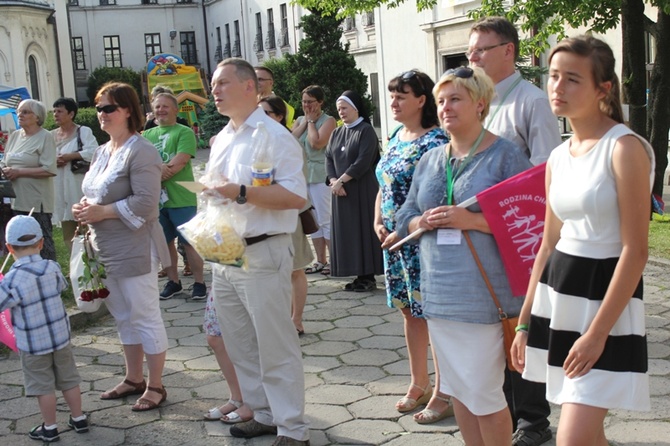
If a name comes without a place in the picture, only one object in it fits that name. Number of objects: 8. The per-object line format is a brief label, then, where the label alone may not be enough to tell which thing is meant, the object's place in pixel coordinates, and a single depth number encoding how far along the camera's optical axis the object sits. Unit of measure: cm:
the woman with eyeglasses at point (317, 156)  897
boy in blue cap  471
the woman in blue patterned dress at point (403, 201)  470
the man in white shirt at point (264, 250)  434
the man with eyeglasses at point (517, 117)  414
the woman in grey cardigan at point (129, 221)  512
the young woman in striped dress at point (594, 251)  285
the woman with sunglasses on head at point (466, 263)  356
